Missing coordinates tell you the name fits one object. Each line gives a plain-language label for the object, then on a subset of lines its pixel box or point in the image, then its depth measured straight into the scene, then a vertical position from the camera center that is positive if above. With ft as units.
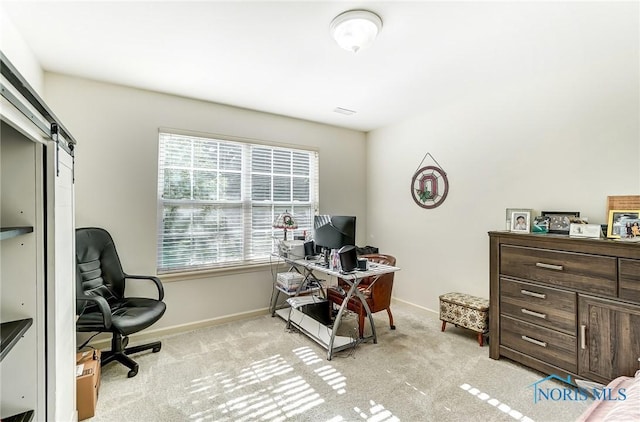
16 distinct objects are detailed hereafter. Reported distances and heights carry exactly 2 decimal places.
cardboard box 5.87 -3.72
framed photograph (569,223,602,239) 6.86 -0.52
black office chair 7.13 -2.45
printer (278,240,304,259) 10.49 -1.42
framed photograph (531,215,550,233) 8.20 -0.42
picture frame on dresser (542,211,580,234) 7.89 -0.29
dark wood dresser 6.14 -2.31
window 10.18 +0.52
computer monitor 9.05 -0.69
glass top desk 8.38 -3.82
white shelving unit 3.68 -0.73
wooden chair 9.61 -3.02
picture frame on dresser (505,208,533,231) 8.83 -0.09
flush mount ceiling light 5.93 +3.99
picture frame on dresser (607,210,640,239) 6.57 -0.35
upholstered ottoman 9.01 -3.36
